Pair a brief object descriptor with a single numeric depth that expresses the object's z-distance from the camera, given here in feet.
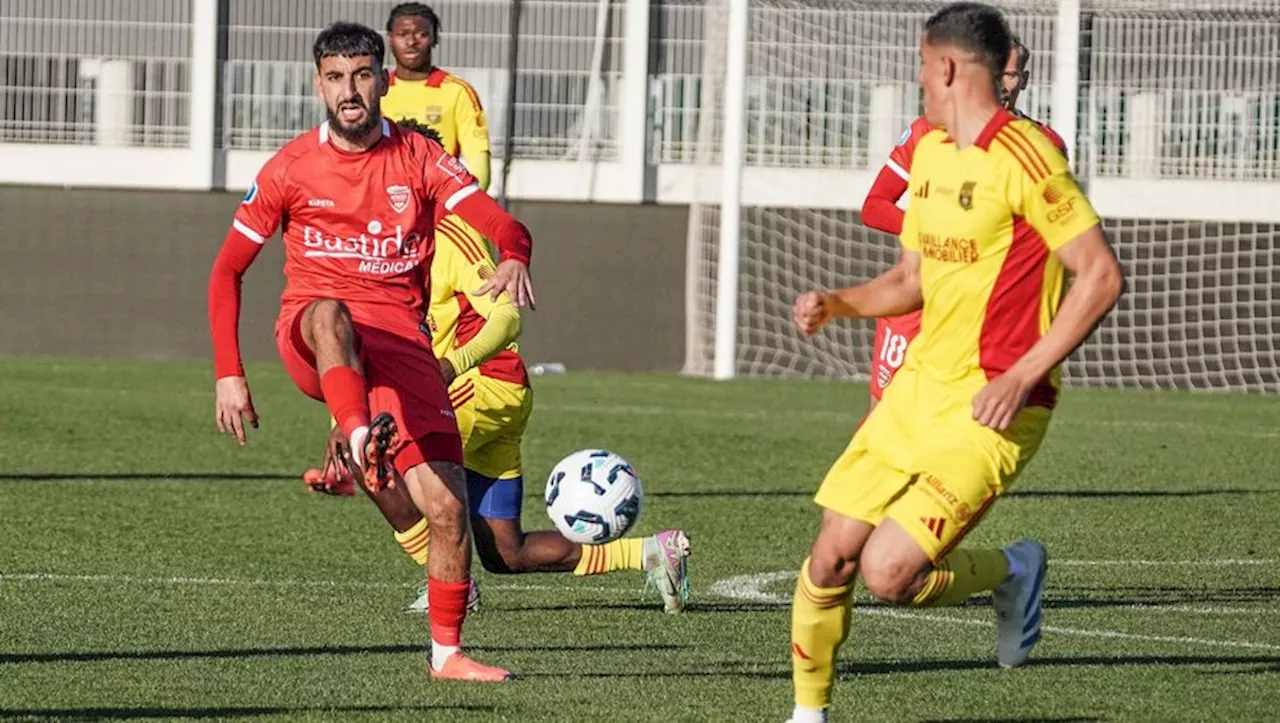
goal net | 144.36
